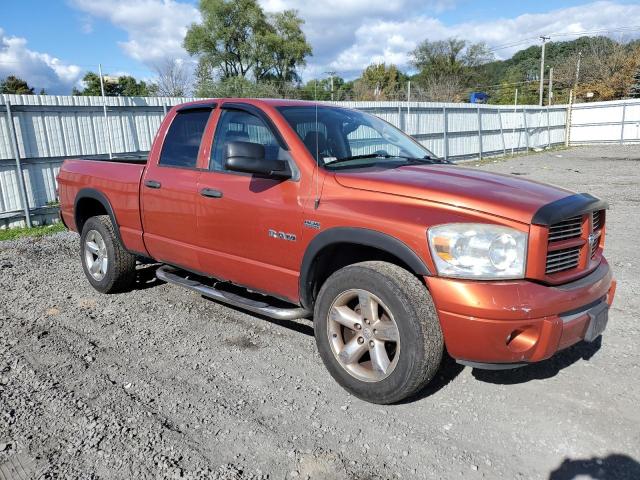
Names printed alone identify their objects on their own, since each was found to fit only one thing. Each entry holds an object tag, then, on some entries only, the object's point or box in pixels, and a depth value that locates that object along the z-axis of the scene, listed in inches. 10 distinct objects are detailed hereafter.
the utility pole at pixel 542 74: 1786.4
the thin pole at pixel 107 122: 437.4
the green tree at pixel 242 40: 1729.8
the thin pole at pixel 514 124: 999.3
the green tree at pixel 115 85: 1788.5
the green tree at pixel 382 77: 2381.9
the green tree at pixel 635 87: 1707.7
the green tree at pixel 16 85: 1787.6
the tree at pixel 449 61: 2559.1
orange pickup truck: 107.4
